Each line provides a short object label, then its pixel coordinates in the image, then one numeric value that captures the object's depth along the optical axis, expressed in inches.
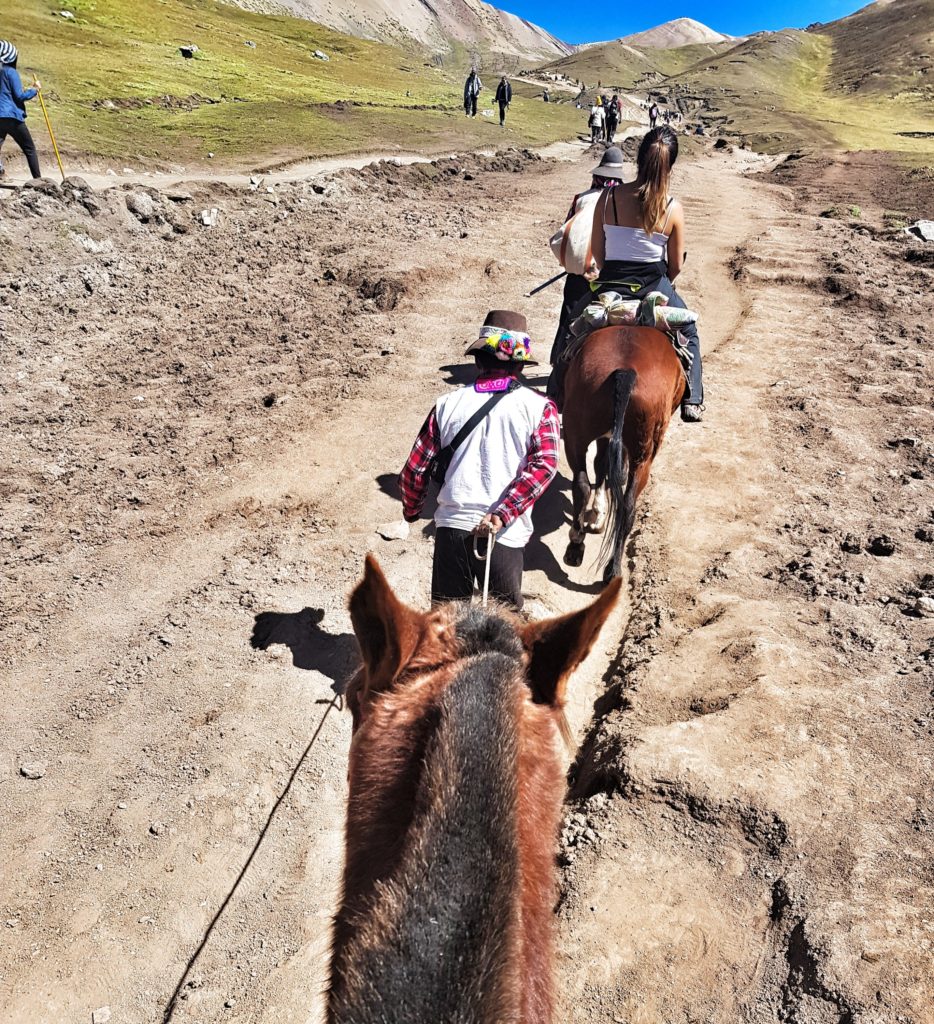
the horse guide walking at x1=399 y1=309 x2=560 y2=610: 144.9
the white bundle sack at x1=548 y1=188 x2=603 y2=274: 259.6
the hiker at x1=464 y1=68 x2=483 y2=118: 1270.9
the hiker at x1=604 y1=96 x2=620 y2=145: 1328.7
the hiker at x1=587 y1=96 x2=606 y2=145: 1263.5
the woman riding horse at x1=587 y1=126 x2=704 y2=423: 215.9
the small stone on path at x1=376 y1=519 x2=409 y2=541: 239.9
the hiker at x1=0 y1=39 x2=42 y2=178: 417.1
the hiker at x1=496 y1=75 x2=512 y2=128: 1240.3
